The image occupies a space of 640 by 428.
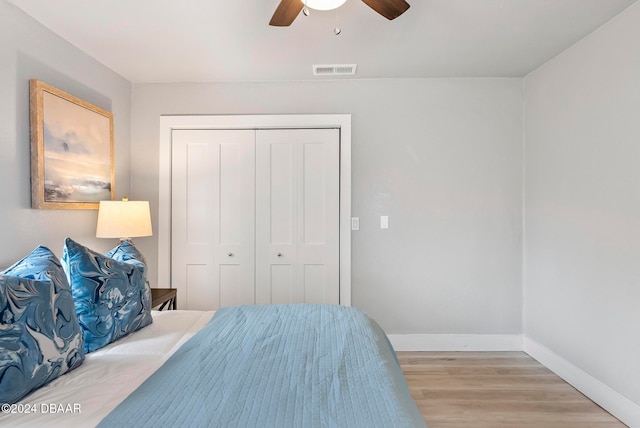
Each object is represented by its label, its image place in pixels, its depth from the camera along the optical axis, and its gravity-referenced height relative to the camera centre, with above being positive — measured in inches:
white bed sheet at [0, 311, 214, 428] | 37.2 -22.2
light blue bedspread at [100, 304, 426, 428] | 36.4 -21.5
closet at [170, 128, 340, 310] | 122.1 +0.0
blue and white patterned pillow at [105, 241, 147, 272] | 73.7 -8.8
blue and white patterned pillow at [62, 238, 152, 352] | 58.1 -14.3
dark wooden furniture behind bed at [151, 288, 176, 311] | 96.0 -23.9
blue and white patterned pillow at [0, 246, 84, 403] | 40.5 -14.8
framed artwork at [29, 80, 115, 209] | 81.6 +17.4
